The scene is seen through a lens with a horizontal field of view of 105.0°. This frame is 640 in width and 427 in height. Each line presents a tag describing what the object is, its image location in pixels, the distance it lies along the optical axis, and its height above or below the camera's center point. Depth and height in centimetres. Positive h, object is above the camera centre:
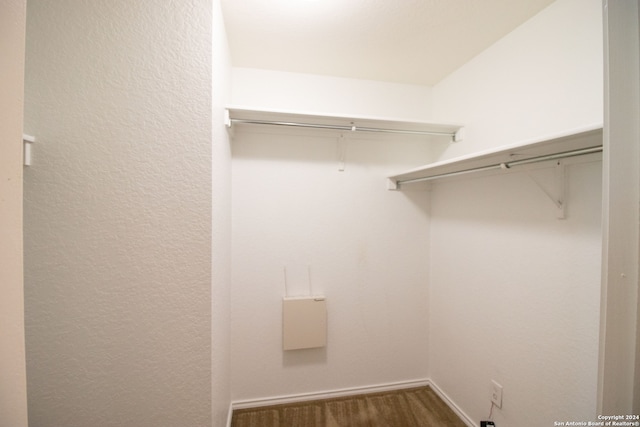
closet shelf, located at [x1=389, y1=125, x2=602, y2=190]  85 +26
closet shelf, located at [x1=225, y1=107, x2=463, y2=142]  147 +59
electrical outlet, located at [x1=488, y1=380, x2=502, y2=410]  142 -107
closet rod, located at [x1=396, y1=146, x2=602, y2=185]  89 +23
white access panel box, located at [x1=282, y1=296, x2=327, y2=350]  179 -81
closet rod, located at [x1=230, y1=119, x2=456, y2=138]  154 +57
